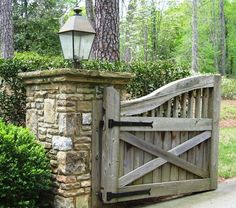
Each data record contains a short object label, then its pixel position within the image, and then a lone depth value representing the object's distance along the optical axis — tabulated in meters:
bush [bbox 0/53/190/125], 5.03
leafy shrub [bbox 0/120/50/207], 3.66
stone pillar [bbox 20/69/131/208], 3.96
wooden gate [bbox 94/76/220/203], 4.22
